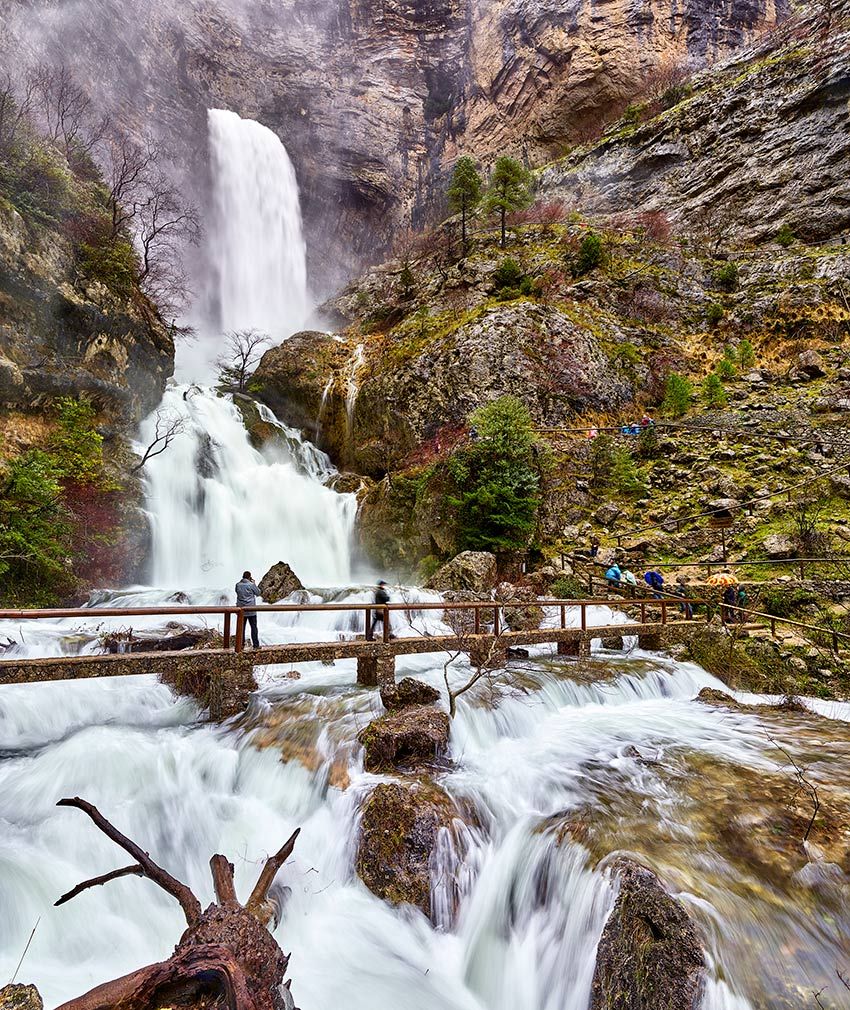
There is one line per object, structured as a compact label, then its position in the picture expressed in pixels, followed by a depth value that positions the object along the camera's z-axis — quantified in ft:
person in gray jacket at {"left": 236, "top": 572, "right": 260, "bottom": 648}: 33.76
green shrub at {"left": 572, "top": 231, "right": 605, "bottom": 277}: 95.45
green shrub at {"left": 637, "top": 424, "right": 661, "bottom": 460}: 67.21
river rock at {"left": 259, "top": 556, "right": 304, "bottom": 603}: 53.01
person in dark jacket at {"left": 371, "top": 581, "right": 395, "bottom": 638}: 38.52
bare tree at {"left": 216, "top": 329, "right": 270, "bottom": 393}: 122.93
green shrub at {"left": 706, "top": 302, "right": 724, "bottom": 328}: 87.04
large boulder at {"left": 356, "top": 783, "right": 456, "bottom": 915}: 16.29
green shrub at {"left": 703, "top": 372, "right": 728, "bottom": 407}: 70.64
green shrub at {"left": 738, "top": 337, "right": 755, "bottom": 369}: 79.00
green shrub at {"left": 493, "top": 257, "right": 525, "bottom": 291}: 96.17
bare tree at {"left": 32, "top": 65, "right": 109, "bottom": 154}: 73.05
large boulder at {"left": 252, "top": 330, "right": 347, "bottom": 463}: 96.68
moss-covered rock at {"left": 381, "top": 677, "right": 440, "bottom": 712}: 25.61
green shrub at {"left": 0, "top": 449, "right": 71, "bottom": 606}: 42.78
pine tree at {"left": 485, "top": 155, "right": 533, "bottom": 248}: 102.58
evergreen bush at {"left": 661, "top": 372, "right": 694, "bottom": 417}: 72.59
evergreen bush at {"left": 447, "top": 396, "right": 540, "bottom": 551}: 58.75
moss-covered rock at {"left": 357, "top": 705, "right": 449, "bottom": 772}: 20.94
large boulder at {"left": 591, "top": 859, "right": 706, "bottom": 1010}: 10.86
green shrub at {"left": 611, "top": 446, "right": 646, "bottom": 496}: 62.23
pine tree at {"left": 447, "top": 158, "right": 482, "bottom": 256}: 107.76
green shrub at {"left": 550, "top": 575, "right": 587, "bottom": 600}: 48.60
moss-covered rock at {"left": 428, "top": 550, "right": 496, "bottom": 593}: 51.80
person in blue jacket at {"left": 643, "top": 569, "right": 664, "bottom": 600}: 44.86
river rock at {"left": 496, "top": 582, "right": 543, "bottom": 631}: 42.22
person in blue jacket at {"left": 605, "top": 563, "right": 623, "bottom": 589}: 46.55
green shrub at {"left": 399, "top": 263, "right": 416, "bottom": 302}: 114.62
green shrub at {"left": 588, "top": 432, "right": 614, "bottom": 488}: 65.87
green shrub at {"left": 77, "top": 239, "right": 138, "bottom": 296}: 63.00
